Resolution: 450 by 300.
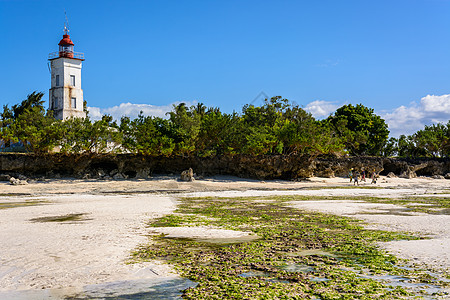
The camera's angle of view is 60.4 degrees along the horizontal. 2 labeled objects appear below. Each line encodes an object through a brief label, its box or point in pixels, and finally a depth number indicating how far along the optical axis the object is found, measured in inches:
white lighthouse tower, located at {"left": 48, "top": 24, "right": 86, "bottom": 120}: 2092.8
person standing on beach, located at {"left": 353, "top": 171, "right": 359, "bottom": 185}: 1561.3
